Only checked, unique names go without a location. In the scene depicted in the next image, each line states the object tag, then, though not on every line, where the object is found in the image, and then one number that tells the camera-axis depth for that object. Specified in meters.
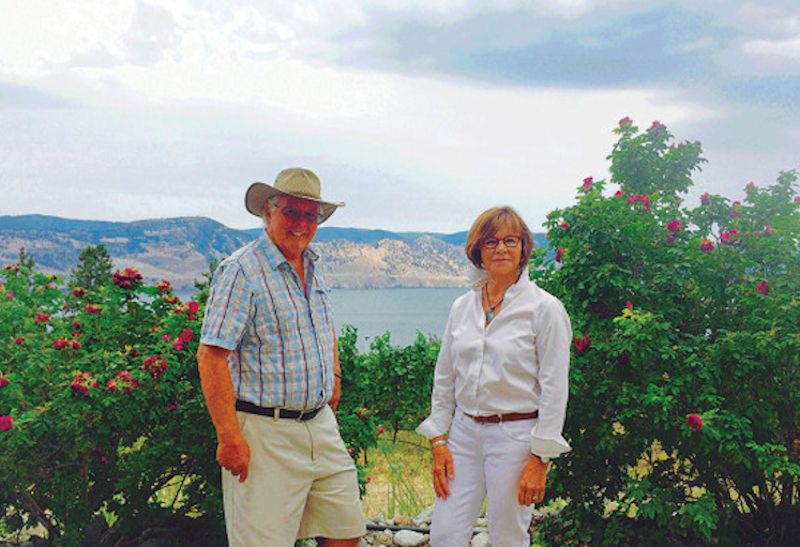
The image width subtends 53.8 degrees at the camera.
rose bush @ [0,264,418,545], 4.02
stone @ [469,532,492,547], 5.20
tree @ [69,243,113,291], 19.92
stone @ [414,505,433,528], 5.74
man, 2.88
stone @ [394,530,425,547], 5.29
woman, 2.90
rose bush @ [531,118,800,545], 4.35
